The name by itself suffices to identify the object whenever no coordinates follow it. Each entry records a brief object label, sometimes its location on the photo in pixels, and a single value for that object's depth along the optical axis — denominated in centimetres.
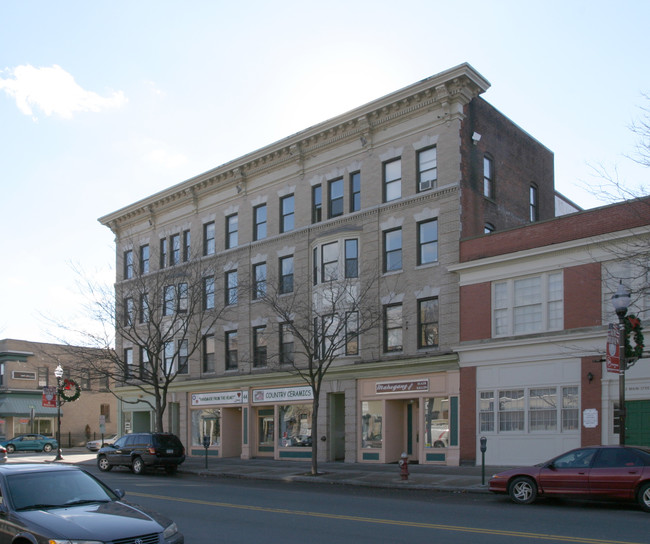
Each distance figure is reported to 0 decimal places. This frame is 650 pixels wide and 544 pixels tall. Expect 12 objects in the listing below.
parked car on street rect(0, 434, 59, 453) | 4991
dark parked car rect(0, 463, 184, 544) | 782
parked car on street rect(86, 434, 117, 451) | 4919
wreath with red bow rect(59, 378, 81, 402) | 3934
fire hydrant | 2195
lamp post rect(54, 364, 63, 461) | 3731
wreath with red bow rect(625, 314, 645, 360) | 1811
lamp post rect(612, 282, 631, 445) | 1727
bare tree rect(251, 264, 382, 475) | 2706
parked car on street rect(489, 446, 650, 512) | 1505
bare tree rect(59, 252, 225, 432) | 3372
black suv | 2769
